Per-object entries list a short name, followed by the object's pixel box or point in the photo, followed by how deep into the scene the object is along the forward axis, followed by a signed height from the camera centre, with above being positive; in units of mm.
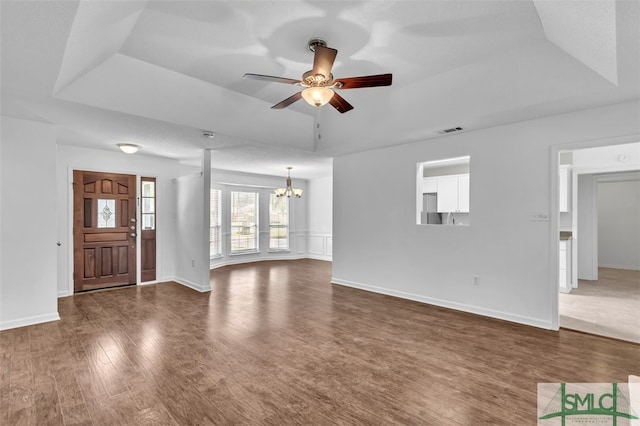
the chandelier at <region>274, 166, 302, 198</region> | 8289 +524
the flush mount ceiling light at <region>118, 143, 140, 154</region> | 5199 +1059
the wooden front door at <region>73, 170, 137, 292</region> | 5512 -335
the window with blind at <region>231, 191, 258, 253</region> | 8930 -302
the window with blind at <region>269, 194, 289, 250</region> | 9750 -363
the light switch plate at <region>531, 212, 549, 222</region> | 3843 -72
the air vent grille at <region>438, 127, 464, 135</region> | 4289 +1118
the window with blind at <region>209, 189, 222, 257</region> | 8320 -396
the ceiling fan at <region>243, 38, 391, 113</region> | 2543 +1112
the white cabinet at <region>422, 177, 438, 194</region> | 7297 +606
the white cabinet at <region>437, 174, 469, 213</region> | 6789 +386
